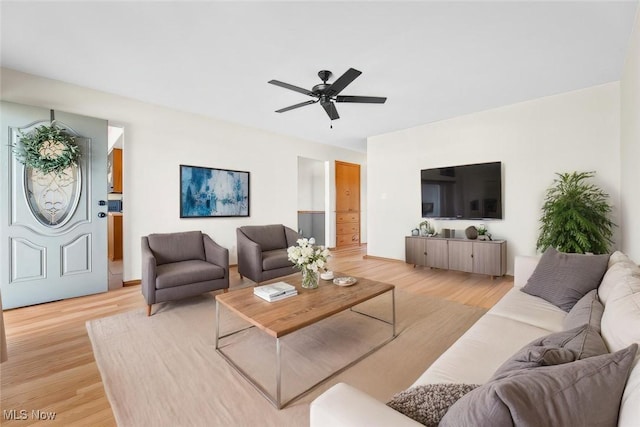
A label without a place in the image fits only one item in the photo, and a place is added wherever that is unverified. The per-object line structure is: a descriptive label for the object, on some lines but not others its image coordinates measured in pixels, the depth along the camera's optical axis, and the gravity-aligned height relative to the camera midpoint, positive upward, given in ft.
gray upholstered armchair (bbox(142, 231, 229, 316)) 8.80 -1.95
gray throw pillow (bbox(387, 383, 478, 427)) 2.43 -1.79
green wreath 9.55 +2.39
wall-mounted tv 13.09 +1.10
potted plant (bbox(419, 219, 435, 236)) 15.10 -0.89
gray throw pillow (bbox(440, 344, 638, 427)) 1.89 -1.37
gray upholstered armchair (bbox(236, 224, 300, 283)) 11.46 -1.77
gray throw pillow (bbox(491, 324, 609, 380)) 2.49 -1.40
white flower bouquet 7.31 -1.25
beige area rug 4.84 -3.43
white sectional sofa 2.26 -1.82
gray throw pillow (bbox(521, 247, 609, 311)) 5.87 -1.51
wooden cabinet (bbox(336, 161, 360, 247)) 22.67 +0.79
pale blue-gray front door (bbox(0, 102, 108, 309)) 9.44 -0.14
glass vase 7.54 -1.84
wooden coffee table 5.23 -2.14
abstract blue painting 13.92 +1.19
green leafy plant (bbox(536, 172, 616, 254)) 9.77 -0.26
